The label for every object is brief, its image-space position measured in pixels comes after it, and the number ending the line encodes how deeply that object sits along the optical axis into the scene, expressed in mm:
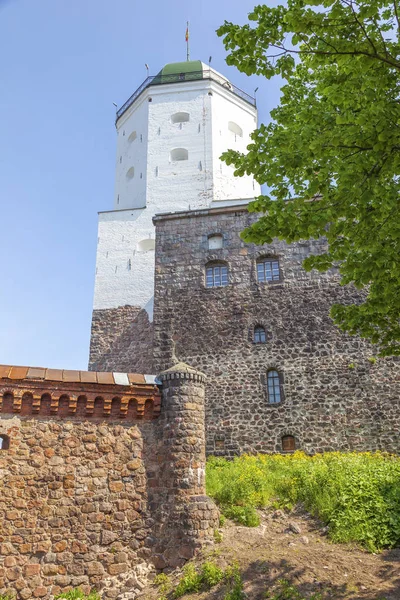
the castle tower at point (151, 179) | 22172
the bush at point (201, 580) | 7793
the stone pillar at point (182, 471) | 8664
